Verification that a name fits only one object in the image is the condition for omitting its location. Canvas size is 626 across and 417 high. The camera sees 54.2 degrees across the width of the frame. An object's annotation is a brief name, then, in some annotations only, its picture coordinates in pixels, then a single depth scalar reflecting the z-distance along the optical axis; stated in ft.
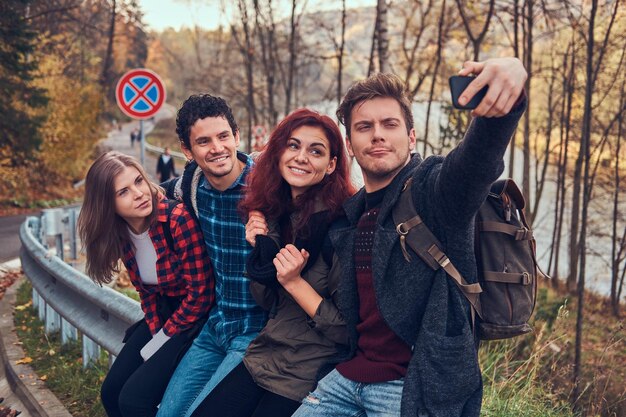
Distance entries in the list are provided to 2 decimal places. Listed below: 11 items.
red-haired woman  7.99
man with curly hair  9.21
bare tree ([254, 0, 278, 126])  72.23
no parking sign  34.09
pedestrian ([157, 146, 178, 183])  59.95
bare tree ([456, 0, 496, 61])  45.80
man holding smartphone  5.97
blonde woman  9.75
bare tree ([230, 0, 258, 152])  72.74
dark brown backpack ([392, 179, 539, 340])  6.48
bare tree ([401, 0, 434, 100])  62.69
